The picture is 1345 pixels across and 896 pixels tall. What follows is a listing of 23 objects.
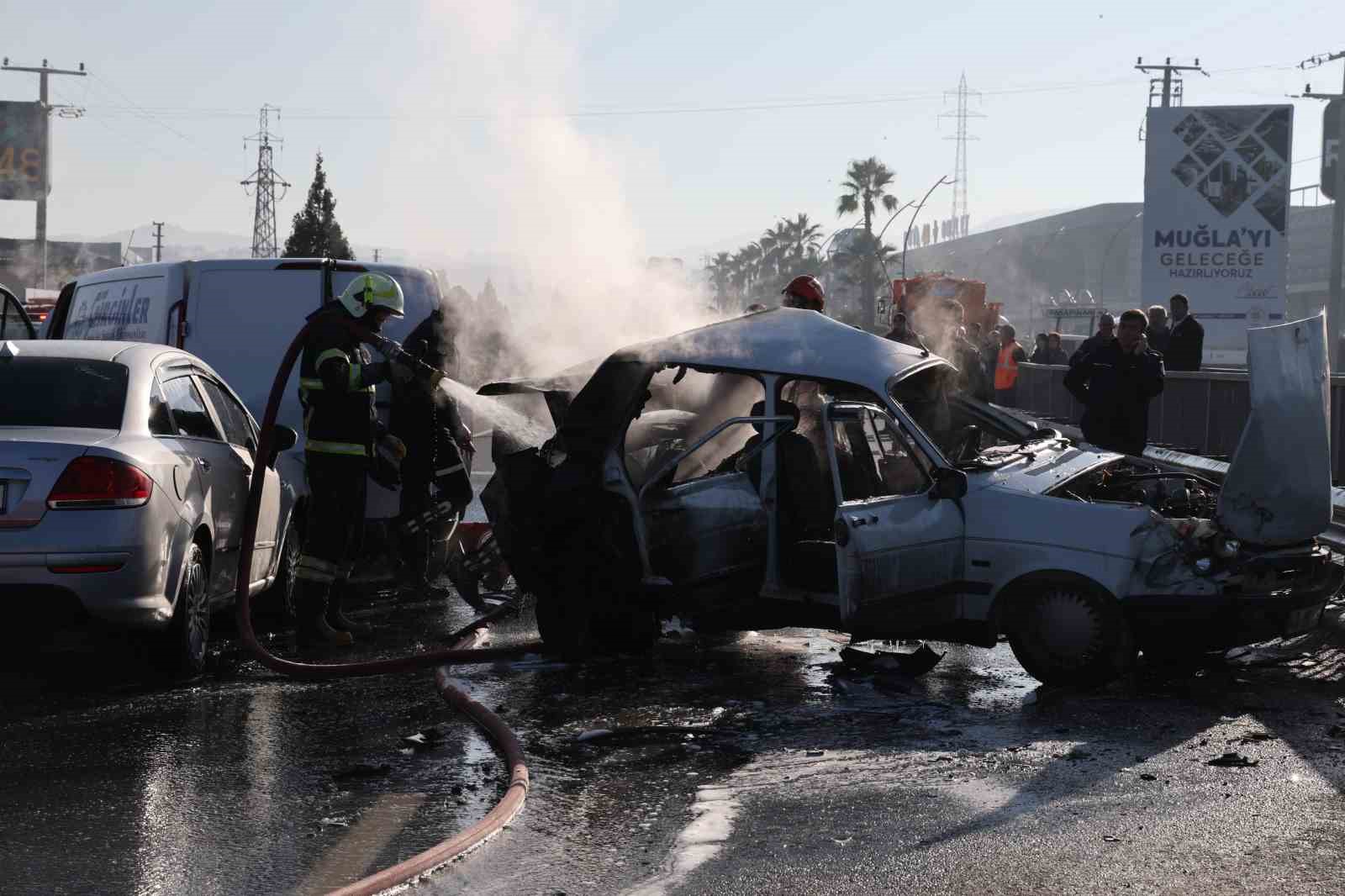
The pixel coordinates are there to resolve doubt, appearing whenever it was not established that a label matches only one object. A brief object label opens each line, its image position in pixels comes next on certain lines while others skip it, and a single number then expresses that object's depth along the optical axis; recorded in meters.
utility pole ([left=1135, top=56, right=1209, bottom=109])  68.69
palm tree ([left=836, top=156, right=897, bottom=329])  92.12
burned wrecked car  7.76
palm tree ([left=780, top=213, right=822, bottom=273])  124.44
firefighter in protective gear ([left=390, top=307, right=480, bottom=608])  10.78
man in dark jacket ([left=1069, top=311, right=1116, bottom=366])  13.01
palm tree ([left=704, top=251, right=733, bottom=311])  145.81
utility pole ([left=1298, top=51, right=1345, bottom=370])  56.59
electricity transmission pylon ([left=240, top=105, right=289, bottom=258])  117.44
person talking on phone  12.48
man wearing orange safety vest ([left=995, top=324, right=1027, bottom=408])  26.28
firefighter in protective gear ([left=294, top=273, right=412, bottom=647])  9.00
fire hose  4.88
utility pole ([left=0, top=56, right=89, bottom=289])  82.88
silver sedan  7.18
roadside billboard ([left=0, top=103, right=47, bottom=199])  87.62
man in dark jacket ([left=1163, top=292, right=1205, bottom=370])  17.88
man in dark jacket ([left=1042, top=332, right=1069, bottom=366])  31.81
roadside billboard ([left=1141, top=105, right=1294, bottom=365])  54.44
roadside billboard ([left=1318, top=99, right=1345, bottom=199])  60.91
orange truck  45.41
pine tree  69.75
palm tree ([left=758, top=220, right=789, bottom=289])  126.38
